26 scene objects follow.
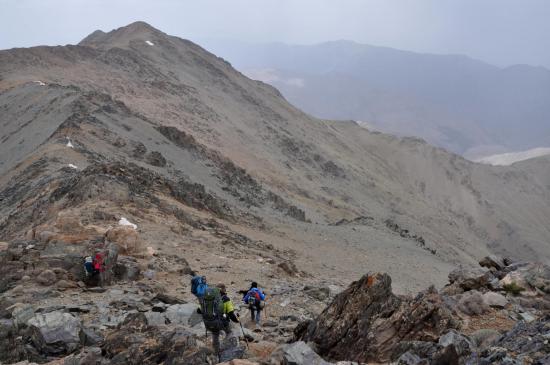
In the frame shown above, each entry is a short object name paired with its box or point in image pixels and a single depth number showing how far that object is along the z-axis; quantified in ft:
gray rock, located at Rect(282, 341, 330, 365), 28.12
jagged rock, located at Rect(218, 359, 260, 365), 27.25
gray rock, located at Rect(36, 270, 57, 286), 50.11
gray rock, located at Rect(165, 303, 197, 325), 40.06
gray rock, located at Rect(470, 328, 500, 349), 31.91
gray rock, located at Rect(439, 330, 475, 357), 27.55
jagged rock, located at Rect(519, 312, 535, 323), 39.29
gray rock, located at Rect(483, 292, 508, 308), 42.83
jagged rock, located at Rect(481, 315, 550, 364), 26.04
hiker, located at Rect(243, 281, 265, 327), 42.42
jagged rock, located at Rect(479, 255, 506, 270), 56.08
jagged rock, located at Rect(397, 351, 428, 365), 28.37
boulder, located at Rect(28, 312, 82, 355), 34.78
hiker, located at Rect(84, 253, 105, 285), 51.24
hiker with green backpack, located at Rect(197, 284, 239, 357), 32.02
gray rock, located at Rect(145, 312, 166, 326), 38.63
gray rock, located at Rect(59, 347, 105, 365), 30.53
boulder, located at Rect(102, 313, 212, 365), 28.94
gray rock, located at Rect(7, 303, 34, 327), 38.66
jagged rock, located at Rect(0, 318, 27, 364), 34.45
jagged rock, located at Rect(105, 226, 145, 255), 63.10
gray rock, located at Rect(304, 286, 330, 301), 58.09
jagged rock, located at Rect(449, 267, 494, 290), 48.75
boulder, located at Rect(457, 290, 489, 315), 41.47
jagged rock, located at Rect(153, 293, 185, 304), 44.78
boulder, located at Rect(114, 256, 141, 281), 55.11
